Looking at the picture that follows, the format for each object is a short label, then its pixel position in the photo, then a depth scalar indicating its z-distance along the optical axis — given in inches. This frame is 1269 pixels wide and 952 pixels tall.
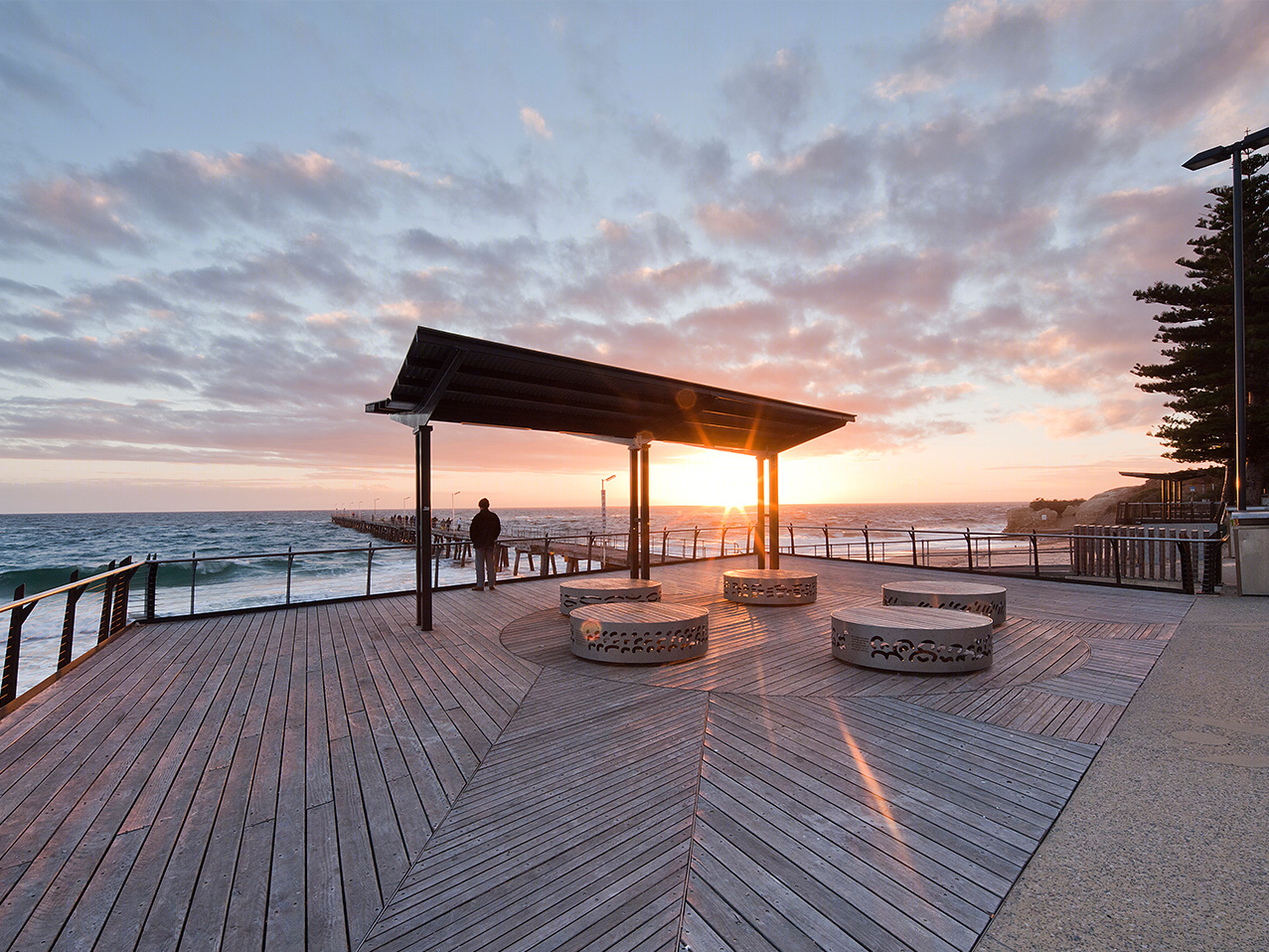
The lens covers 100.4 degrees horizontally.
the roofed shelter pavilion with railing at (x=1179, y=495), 762.2
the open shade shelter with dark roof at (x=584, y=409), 259.9
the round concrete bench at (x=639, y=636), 225.1
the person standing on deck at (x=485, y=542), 416.5
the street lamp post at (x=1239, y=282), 349.3
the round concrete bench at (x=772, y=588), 353.7
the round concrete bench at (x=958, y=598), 281.9
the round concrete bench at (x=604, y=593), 314.2
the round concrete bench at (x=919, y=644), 206.2
